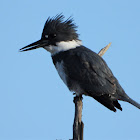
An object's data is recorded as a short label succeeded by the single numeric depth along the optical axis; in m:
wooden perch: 9.36
